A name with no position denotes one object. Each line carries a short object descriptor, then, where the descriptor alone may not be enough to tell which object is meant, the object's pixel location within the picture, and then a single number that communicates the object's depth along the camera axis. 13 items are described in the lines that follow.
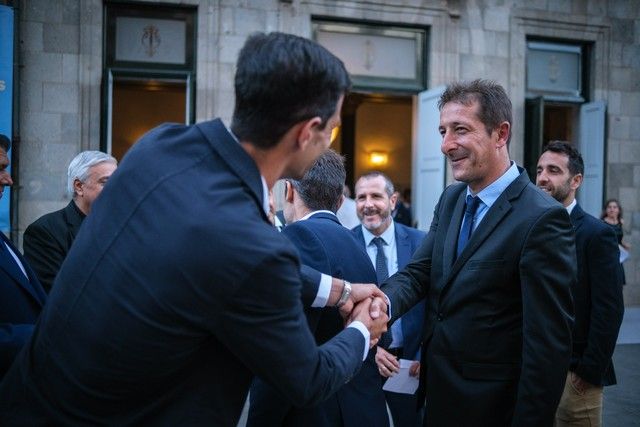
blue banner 8.20
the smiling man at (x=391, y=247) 4.18
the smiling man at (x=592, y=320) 3.64
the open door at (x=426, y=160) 9.62
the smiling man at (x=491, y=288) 2.41
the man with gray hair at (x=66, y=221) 3.81
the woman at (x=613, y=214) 10.14
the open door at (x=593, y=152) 10.74
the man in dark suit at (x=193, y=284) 1.47
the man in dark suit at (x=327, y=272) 2.60
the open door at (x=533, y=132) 10.37
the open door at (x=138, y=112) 14.84
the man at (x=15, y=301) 2.20
